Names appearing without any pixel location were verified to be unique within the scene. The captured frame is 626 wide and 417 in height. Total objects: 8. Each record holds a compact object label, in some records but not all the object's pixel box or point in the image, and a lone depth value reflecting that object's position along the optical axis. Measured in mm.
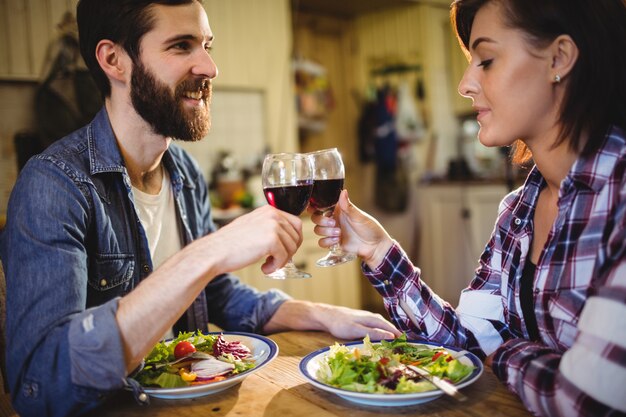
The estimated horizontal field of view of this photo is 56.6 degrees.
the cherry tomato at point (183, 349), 1188
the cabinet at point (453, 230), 4734
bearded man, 1033
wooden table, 971
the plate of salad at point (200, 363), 1067
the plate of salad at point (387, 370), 974
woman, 894
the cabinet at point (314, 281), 3691
